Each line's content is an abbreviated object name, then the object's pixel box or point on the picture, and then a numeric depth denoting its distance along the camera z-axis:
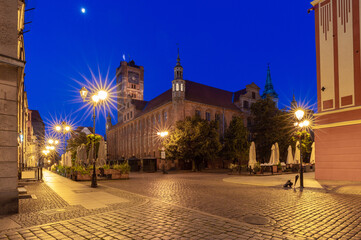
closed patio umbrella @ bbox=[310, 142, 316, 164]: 30.46
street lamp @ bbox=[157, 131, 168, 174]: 32.34
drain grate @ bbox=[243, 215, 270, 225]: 6.59
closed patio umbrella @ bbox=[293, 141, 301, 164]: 31.22
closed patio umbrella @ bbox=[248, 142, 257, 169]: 25.99
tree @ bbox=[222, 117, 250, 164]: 40.34
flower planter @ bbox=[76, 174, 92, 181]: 20.47
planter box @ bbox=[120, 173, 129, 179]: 22.35
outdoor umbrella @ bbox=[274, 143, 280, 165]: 27.94
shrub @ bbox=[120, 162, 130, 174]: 22.63
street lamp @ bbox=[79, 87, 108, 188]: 15.35
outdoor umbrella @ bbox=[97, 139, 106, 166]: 23.06
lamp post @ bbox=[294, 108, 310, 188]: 14.06
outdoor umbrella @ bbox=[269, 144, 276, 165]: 28.03
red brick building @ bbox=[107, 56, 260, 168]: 44.78
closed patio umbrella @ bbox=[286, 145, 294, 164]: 30.20
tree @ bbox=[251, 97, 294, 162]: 43.06
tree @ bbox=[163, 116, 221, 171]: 35.19
